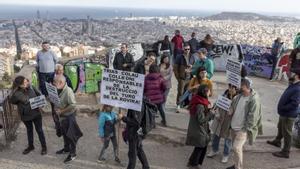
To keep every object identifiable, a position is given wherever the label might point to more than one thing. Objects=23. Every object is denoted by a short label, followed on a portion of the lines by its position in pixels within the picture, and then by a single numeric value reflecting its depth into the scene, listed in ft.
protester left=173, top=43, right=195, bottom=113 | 35.35
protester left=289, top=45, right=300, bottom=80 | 42.33
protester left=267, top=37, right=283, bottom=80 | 53.93
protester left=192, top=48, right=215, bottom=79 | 31.96
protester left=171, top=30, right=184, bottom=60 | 52.70
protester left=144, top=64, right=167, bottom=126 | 29.68
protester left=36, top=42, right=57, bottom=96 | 36.29
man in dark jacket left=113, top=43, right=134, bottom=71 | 38.81
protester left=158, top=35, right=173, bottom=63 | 53.29
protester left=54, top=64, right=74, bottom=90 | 26.66
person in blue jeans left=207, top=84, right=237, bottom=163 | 26.04
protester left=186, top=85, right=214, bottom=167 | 23.75
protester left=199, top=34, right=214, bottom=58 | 51.06
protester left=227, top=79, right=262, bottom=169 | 23.86
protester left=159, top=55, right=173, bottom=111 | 32.99
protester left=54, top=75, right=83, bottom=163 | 25.95
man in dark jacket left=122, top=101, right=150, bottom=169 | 24.00
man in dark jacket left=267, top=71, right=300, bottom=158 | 26.02
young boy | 25.80
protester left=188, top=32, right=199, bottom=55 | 51.83
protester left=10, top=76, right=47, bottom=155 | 26.66
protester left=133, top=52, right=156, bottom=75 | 31.99
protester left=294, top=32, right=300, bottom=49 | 52.77
